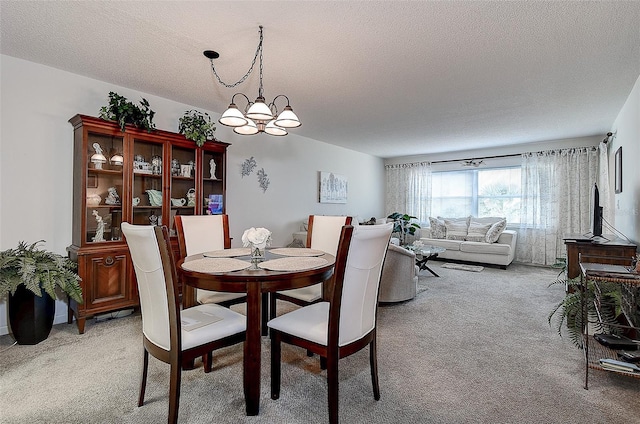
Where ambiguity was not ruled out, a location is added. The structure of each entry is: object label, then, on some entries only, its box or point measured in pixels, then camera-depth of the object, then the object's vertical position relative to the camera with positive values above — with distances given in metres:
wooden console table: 2.79 -0.34
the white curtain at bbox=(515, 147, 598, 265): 5.59 +0.23
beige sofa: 5.66 -0.63
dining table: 1.67 -0.37
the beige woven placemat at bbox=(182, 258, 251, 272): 1.78 -0.32
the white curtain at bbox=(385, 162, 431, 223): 7.45 +0.52
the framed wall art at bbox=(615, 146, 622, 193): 3.82 +0.50
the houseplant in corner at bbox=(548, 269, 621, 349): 2.40 -0.74
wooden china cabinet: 2.83 +0.17
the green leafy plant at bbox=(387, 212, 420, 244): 7.05 -0.30
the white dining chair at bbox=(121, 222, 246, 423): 1.49 -0.55
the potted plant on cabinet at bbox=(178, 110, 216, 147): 3.49 +0.89
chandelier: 2.22 +0.68
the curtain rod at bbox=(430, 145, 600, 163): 6.33 +1.11
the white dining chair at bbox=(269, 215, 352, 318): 2.47 -0.27
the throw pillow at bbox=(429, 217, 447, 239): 6.65 -0.34
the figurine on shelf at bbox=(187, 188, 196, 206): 3.69 +0.16
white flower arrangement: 2.08 -0.17
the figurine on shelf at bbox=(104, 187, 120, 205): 3.10 +0.13
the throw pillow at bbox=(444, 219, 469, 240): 6.38 -0.34
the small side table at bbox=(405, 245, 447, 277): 4.75 -0.58
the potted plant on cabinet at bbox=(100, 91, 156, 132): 2.91 +0.89
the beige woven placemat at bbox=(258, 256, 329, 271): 1.84 -0.32
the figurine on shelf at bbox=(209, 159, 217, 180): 3.92 +0.51
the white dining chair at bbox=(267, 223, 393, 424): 1.54 -0.56
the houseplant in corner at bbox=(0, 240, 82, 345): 2.38 -0.56
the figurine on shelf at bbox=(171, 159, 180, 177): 3.55 +0.47
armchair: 3.56 -0.70
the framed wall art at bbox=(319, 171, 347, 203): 6.08 +0.46
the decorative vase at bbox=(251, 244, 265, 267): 2.03 -0.28
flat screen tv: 3.23 -0.05
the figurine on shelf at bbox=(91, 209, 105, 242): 2.97 -0.16
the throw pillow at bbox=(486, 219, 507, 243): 5.90 -0.34
